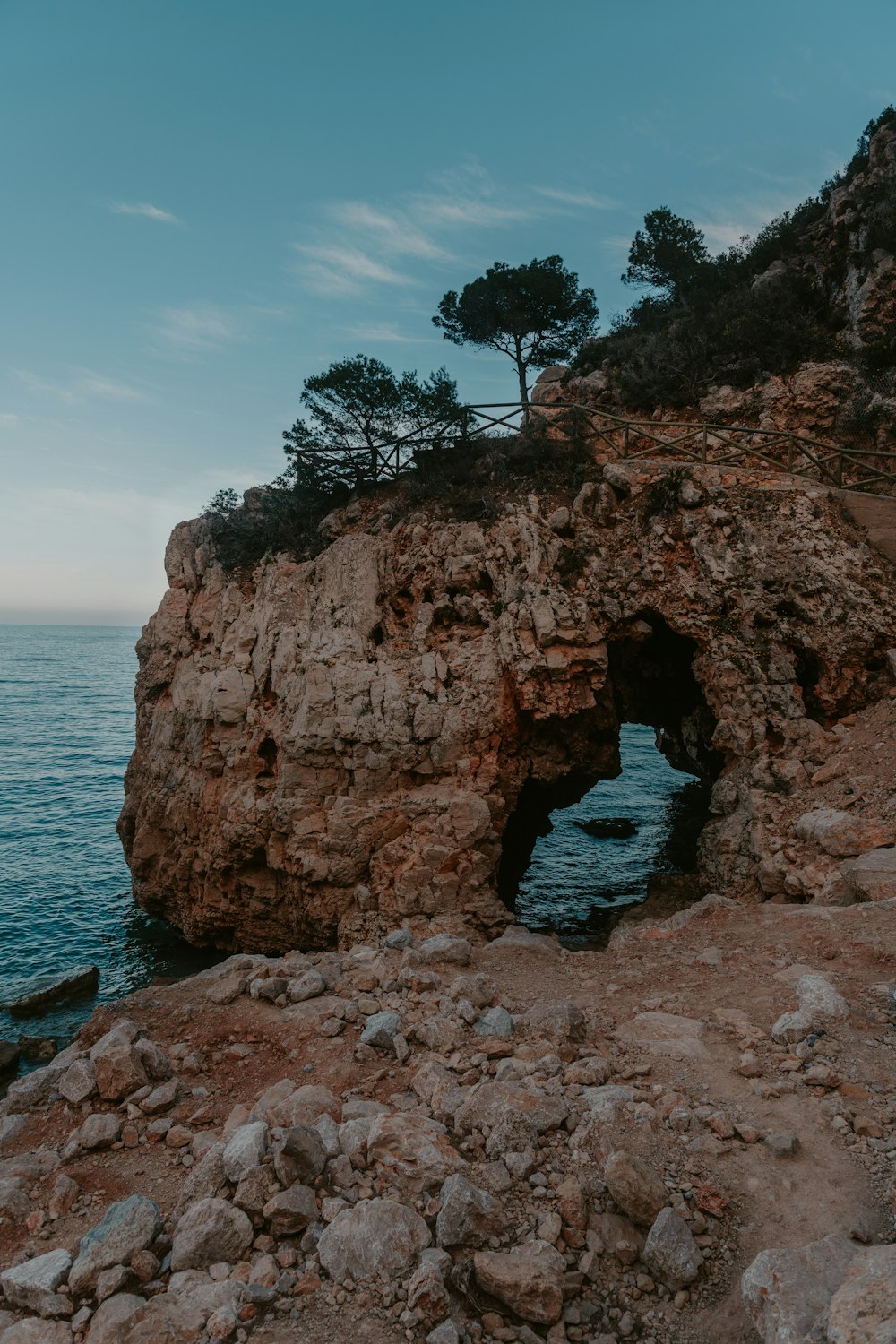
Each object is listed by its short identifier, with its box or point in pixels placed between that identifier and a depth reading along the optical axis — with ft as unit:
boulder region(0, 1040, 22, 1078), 39.06
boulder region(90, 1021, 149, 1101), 19.62
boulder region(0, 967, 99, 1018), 48.03
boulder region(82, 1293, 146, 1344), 11.60
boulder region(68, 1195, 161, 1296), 12.90
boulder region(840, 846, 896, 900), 28.53
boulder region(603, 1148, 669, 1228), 13.26
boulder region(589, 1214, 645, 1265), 12.86
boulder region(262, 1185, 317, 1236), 13.69
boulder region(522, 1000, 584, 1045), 20.99
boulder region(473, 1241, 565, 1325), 11.80
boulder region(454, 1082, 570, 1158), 15.66
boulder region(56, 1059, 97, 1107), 19.58
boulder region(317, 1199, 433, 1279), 12.76
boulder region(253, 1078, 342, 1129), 16.87
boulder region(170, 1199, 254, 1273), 13.20
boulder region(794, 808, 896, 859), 32.89
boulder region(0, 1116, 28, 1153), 19.01
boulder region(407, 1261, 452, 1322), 11.78
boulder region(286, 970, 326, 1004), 25.44
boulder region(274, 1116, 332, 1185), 14.67
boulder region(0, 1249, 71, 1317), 12.46
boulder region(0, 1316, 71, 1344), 11.83
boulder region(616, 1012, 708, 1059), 19.63
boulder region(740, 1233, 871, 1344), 9.59
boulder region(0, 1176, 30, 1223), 15.29
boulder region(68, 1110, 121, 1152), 17.61
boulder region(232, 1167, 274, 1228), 14.03
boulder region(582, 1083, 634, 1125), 16.20
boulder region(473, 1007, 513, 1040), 21.43
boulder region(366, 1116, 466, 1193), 14.64
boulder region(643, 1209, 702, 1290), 12.16
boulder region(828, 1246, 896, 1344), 8.18
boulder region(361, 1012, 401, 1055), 21.20
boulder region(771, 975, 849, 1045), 19.13
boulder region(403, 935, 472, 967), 28.22
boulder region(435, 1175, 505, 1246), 13.04
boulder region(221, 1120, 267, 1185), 14.93
